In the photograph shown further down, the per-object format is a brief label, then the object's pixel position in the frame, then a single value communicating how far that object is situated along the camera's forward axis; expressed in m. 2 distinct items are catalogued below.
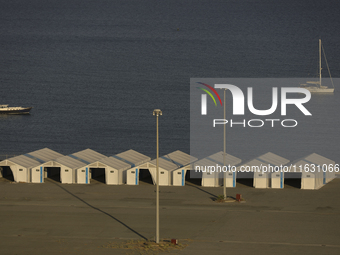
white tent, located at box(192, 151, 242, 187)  53.38
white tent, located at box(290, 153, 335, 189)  52.31
